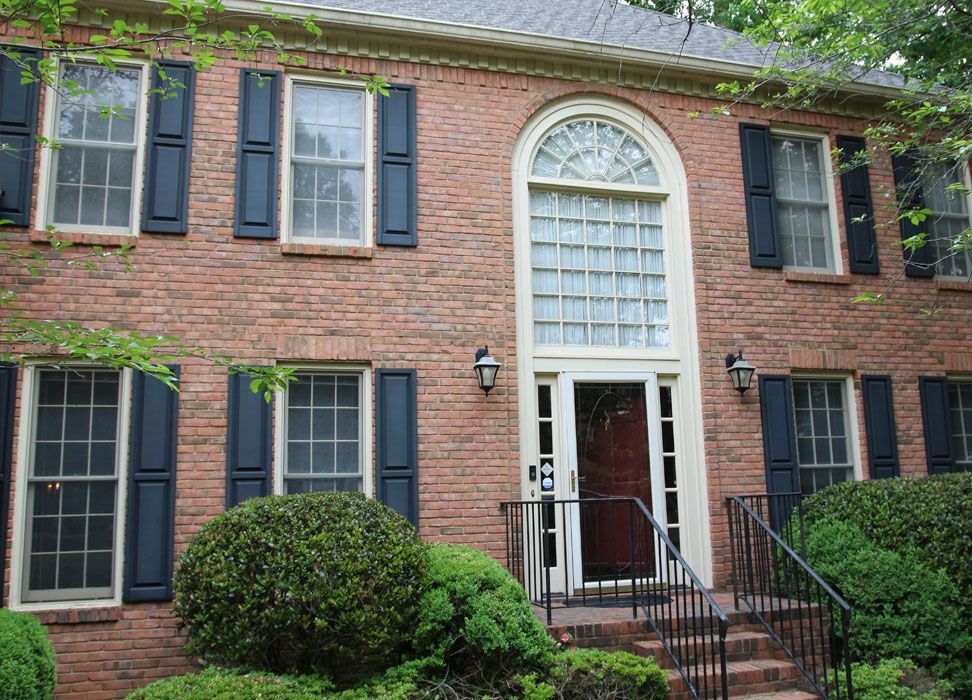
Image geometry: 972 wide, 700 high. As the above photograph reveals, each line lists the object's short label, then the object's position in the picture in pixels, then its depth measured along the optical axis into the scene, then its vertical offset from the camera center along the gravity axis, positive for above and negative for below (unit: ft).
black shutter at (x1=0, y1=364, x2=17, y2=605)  20.07 +1.43
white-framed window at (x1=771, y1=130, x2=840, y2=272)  28.14 +9.31
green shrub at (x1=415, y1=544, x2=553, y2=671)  17.67 -3.26
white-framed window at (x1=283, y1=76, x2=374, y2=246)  23.95 +9.52
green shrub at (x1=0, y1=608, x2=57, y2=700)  15.60 -3.56
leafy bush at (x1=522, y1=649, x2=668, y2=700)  17.35 -4.49
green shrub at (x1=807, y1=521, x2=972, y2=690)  20.45 -3.77
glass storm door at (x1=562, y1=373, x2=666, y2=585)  24.30 +0.49
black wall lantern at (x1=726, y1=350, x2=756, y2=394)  25.27 +3.06
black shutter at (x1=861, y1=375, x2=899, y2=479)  26.78 +1.34
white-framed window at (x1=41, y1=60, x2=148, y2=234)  22.27 +9.16
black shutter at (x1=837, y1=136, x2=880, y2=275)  27.89 +9.03
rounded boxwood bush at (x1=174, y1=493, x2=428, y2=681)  17.12 -2.38
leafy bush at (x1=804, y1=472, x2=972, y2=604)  21.25 -1.38
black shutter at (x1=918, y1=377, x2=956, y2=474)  27.40 +1.39
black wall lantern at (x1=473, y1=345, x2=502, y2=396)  22.99 +3.02
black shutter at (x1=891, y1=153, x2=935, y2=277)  28.37 +9.45
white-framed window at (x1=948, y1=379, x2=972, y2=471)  28.66 +1.69
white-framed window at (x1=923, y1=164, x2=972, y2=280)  29.43 +9.18
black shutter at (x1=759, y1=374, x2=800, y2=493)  25.58 +1.12
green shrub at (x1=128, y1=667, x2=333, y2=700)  16.08 -4.23
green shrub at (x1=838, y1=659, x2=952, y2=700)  18.75 -5.15
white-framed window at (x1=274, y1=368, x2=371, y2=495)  22.59 +1.33
